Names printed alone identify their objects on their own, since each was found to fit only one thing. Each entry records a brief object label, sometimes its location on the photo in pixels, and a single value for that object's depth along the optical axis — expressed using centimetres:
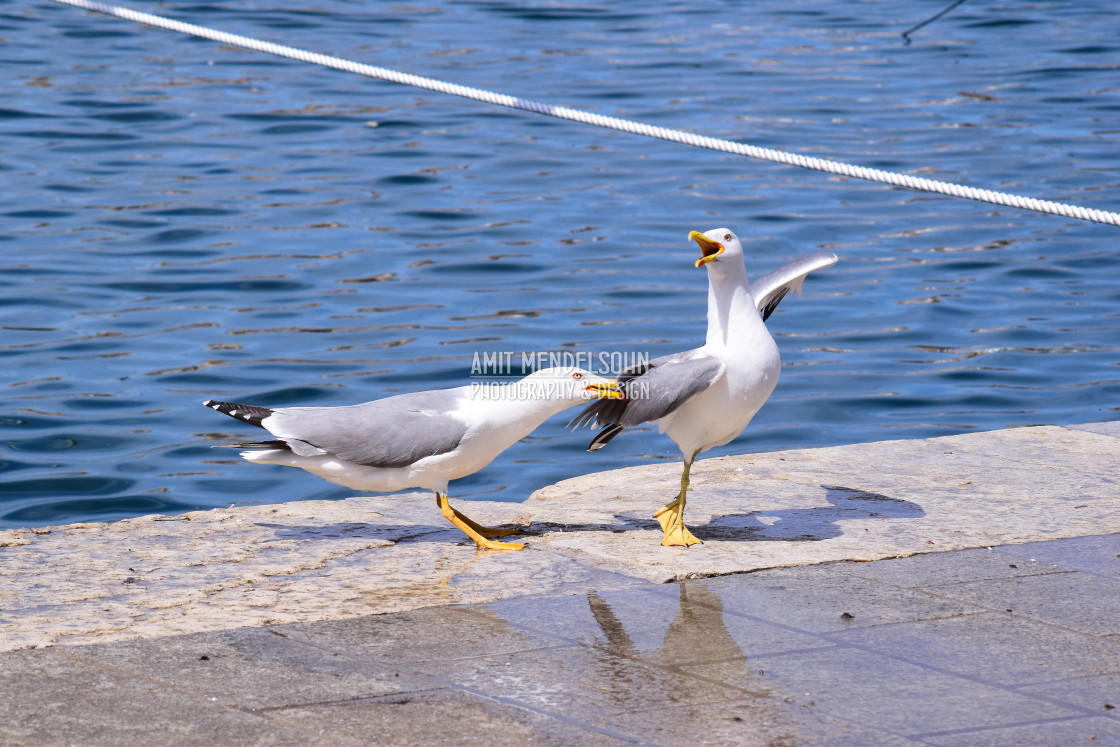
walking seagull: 1025
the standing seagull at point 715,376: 1016
